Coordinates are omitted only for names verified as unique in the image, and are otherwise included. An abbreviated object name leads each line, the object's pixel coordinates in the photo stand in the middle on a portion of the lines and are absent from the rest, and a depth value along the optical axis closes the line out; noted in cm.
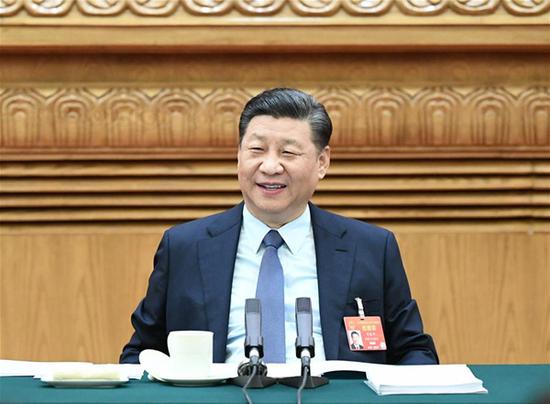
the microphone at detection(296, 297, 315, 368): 409
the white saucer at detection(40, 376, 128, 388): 405
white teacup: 416
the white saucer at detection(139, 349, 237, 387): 411
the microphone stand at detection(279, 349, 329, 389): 404
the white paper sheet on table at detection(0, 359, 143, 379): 420
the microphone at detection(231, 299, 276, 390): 408
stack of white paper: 398
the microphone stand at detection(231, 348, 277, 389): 404
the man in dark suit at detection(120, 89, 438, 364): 522
